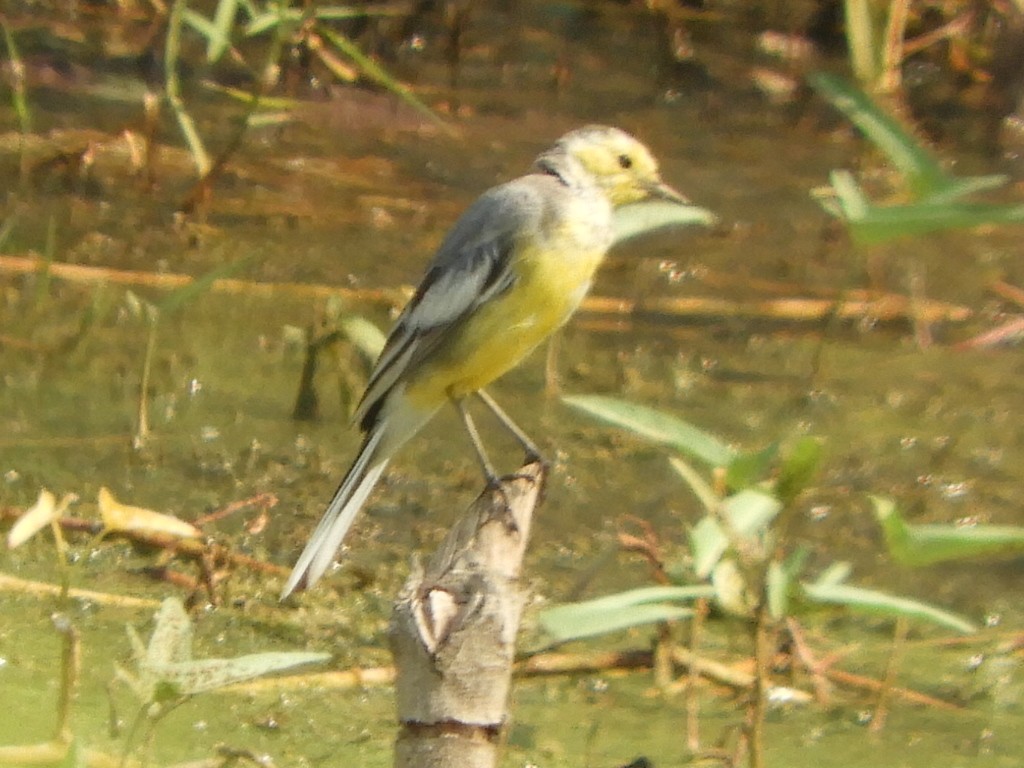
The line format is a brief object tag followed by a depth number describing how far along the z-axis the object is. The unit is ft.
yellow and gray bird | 27.12
